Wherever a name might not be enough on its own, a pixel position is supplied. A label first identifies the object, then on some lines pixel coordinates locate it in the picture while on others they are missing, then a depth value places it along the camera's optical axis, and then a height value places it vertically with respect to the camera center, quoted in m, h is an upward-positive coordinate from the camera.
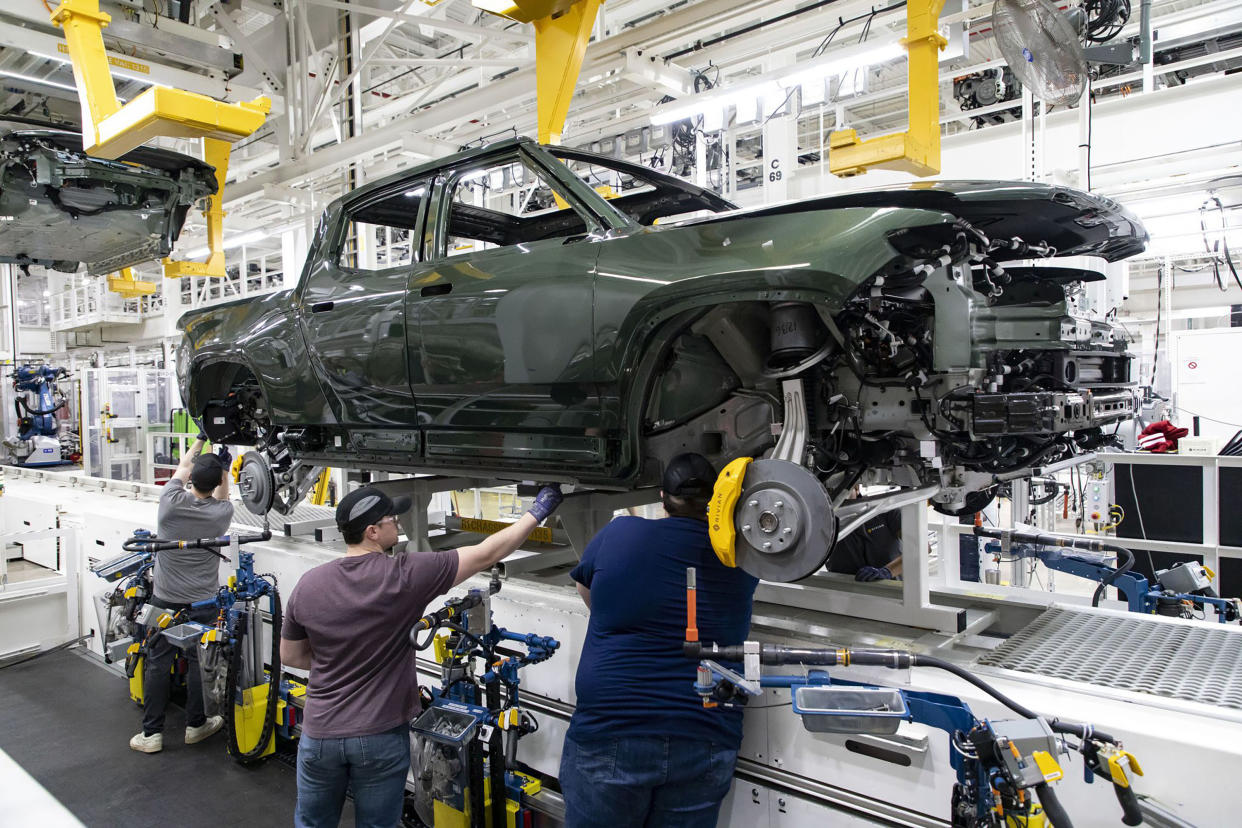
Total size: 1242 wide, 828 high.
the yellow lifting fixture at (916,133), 3.69 +1.30
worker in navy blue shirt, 2.14 -0.78
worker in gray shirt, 4.40 -0.95
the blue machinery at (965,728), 1.45 -0.66
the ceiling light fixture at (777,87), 4.30 +1.85
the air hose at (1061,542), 3.17 -0.58
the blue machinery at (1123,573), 3.25 -0.73
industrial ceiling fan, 3.35 +1.50
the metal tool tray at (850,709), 1.56 -0.61
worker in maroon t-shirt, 2.48 -0.80
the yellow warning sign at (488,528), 4.40 -0.73
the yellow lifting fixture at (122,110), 3.31 +1.27
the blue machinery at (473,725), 2.70 -1.09
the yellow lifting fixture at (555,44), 3.70 +1.71
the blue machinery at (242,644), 4.14 -1.27
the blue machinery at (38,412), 13.56 -0.10
